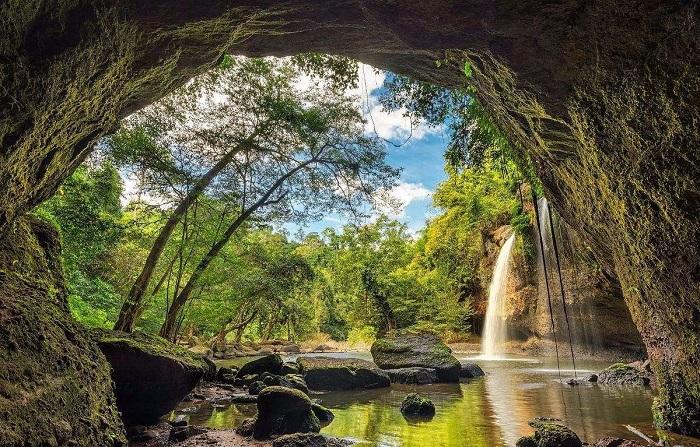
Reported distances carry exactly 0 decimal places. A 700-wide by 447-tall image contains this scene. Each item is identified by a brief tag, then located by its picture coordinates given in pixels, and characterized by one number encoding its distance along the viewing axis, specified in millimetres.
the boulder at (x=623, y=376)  9598
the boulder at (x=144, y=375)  5785
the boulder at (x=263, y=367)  12758
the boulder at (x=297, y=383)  9844
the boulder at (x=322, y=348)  36719
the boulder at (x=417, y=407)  7172
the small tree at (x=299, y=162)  13031
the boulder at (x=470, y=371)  12586
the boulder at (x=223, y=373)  13072
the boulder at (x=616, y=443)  4759
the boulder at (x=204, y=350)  22869
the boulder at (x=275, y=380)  9789
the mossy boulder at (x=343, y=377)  10859
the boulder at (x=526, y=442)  4936
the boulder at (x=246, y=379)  12014
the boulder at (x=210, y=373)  12476
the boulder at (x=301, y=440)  5098
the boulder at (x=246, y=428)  6065
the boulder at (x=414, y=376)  11516
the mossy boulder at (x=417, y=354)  12000
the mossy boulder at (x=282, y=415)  5930
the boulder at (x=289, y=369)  12533
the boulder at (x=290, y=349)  33969
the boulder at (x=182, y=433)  5698
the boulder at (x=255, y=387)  10164
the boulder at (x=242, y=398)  9213
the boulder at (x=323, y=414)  6942
